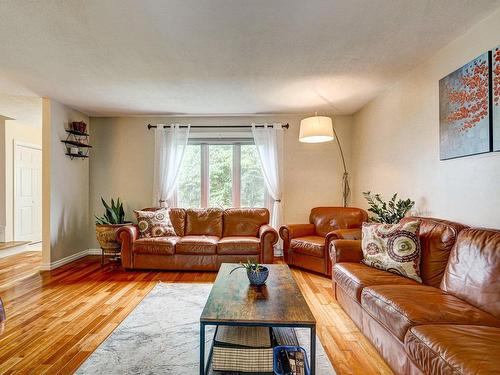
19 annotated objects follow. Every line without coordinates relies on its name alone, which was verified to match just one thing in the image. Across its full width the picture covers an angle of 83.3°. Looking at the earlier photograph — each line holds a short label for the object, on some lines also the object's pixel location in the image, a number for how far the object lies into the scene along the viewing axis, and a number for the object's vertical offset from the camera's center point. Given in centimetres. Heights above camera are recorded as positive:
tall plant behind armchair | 308 -23
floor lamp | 357 +77
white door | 552 -7
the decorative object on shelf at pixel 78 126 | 442 +100
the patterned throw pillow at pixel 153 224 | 412 -51
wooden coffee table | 158 -73
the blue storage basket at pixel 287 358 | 157 -98
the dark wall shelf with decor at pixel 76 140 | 438 +81
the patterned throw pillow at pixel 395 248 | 231 -51
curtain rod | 486 +110
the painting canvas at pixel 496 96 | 200 +67
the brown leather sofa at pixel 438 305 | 129 -71
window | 493 +22
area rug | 181 -114
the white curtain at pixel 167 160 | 477 +50
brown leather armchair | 367 -64
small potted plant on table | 215 -65
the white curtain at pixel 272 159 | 472 +52
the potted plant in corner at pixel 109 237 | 413 -70
